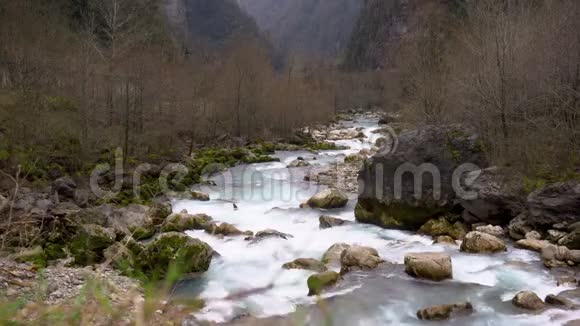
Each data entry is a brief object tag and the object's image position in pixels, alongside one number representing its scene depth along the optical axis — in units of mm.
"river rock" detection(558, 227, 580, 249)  10461
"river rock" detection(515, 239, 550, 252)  11021
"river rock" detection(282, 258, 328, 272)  10664
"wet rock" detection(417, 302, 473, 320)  8141
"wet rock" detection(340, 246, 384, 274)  10670
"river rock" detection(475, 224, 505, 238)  12328
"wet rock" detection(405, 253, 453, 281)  9727
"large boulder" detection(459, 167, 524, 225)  12758
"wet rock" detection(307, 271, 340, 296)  9086
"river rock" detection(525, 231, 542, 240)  11516
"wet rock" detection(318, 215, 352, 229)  14172
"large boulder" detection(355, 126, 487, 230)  13742
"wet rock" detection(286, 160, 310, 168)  26609
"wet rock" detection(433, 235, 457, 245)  12006
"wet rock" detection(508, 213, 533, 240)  11867
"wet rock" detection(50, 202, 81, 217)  12641
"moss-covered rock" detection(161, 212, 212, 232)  13703
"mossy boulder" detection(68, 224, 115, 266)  10562
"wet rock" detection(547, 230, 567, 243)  11141
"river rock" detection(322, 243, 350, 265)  11048
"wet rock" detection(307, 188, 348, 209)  16391
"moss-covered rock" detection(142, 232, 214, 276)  10227
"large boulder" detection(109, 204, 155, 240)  12539
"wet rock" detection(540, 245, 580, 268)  10023
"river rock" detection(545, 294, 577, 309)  8086
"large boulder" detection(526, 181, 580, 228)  11484
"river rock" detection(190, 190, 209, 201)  18406
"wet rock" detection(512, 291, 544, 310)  8242
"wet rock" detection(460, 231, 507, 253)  11148
